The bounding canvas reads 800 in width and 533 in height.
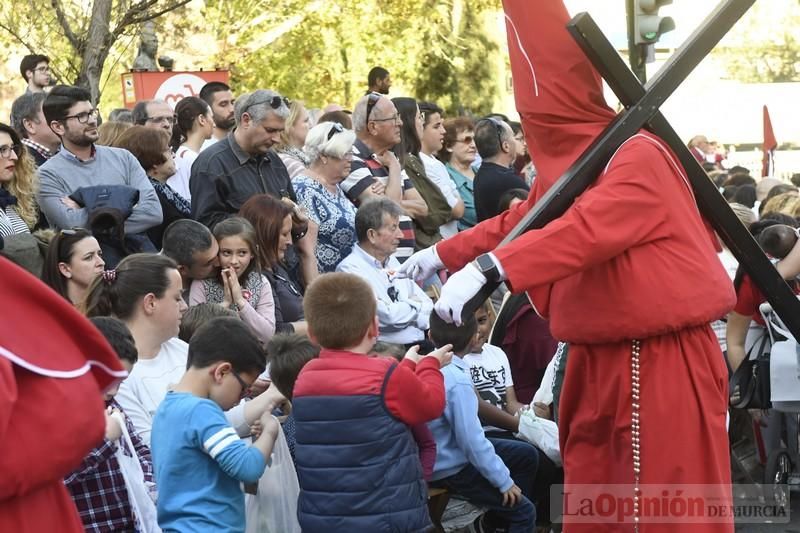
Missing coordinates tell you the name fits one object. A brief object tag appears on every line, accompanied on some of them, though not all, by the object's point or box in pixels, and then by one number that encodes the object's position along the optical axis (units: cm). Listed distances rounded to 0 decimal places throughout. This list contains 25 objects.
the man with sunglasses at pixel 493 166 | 938
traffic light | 563
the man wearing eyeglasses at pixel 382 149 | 868
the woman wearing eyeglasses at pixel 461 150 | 1008
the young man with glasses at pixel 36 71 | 1012
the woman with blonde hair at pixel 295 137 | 851
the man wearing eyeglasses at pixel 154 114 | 888
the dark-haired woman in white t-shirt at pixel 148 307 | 523
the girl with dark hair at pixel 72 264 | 580
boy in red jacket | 497
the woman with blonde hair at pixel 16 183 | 650
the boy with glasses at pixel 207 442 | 449
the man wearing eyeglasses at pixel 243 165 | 734
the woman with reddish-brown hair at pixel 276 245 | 689
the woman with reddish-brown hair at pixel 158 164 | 759
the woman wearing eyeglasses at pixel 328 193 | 771
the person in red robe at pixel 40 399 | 271
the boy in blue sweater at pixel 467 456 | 608
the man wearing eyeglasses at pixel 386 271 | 732
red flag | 1719
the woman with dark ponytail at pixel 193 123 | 882
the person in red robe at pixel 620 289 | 425
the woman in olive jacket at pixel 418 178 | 903
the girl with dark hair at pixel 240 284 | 646
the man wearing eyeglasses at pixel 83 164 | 693
